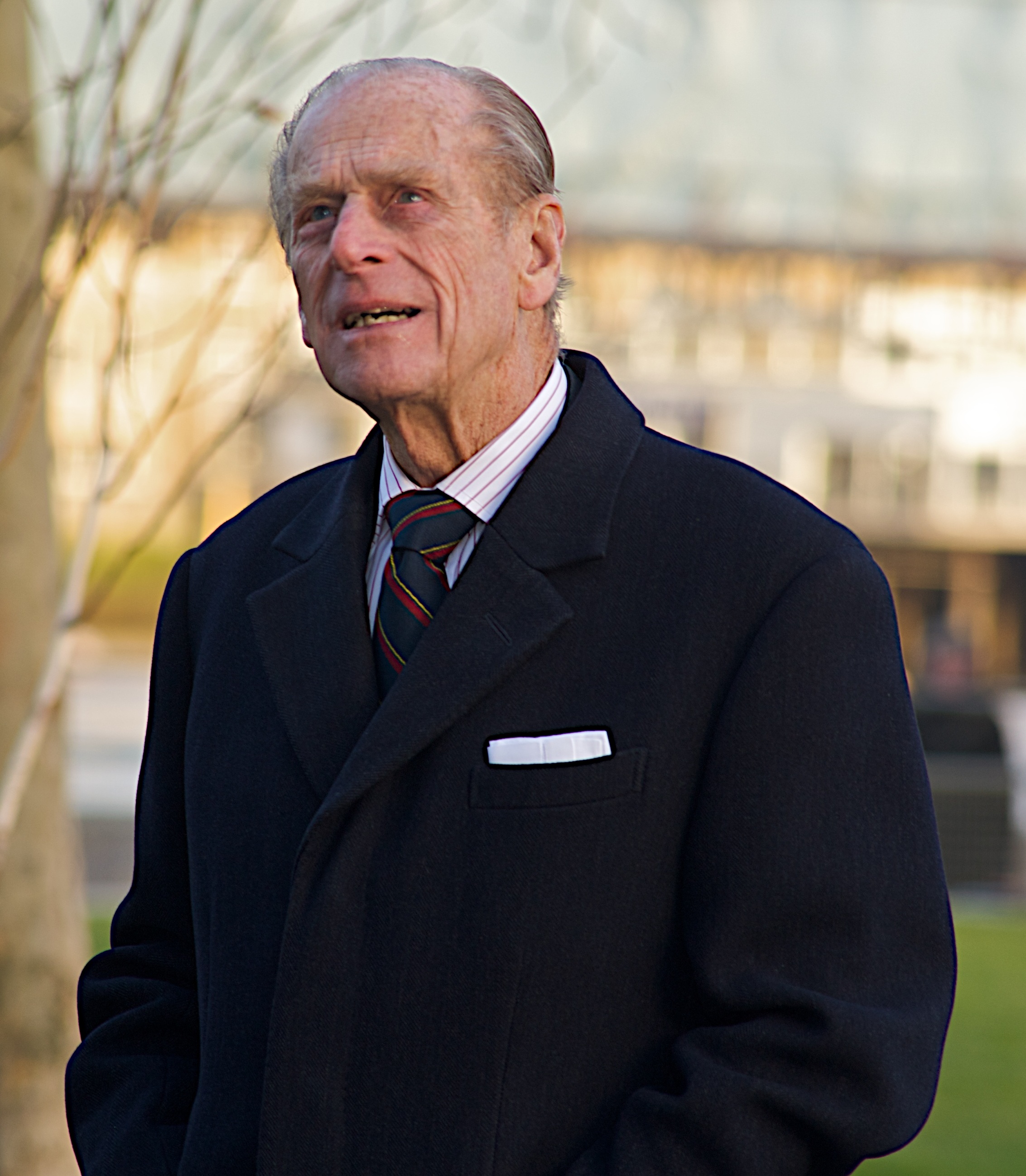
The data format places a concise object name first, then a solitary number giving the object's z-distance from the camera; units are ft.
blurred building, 131.76
